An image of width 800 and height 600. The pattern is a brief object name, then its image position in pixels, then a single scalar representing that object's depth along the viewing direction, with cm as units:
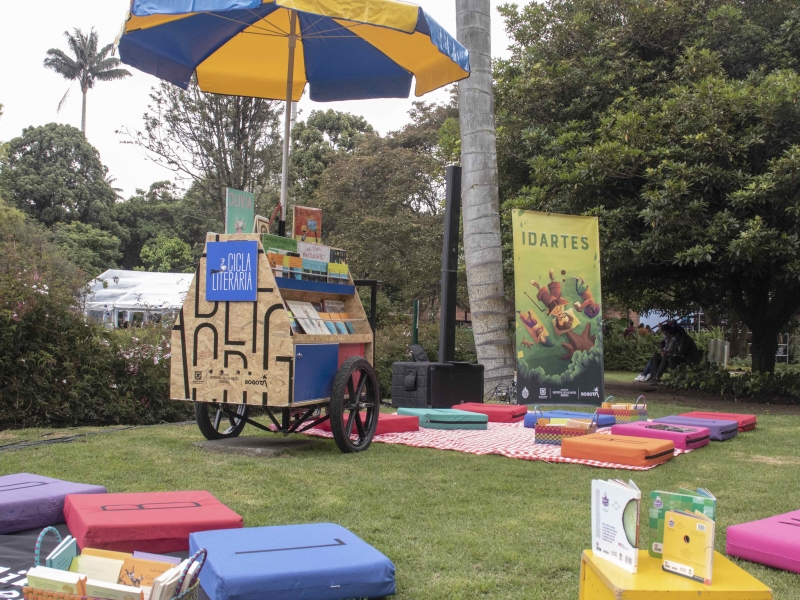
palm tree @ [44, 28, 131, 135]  6209
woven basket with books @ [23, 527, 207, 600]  206
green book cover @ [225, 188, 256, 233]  584
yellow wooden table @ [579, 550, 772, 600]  242
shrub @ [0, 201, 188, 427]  742
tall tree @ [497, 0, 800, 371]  1084
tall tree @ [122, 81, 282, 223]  1452
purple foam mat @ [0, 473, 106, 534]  356
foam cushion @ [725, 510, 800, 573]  326
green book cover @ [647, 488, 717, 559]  274
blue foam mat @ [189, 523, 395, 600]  258
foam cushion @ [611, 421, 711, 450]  662
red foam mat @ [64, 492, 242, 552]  317
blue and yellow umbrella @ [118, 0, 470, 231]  679
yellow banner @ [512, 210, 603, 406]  900
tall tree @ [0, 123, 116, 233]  4488
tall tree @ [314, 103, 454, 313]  2369
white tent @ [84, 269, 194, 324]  2219
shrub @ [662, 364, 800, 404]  1270
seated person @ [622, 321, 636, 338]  2603
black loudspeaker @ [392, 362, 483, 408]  932
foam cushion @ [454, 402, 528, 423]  859
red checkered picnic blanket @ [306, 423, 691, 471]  623
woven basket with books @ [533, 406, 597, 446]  685
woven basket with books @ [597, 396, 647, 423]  859
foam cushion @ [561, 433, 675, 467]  571
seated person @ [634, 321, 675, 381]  1659
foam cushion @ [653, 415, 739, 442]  736
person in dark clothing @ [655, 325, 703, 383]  1631
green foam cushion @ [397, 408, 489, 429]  789
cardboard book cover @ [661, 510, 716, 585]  254
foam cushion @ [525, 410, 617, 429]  802
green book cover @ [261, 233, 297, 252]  569
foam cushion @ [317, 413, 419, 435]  729
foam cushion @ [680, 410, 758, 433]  809
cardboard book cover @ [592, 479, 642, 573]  257
